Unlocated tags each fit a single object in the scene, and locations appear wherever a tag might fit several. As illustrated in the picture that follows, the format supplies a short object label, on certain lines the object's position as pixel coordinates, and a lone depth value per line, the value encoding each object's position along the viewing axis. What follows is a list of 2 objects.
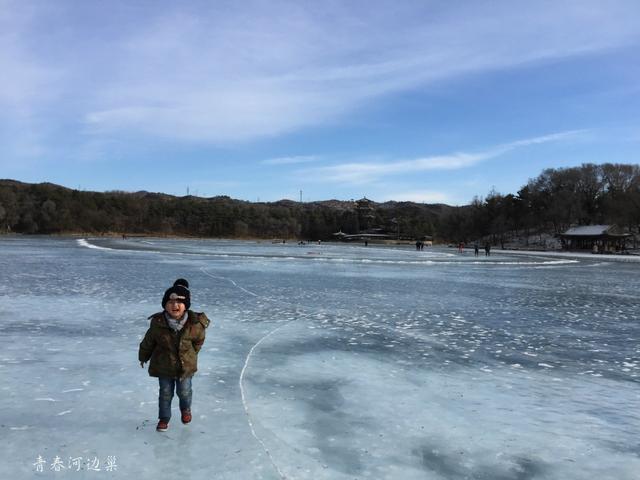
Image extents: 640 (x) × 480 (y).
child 3.93
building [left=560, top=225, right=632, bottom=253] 60.55
